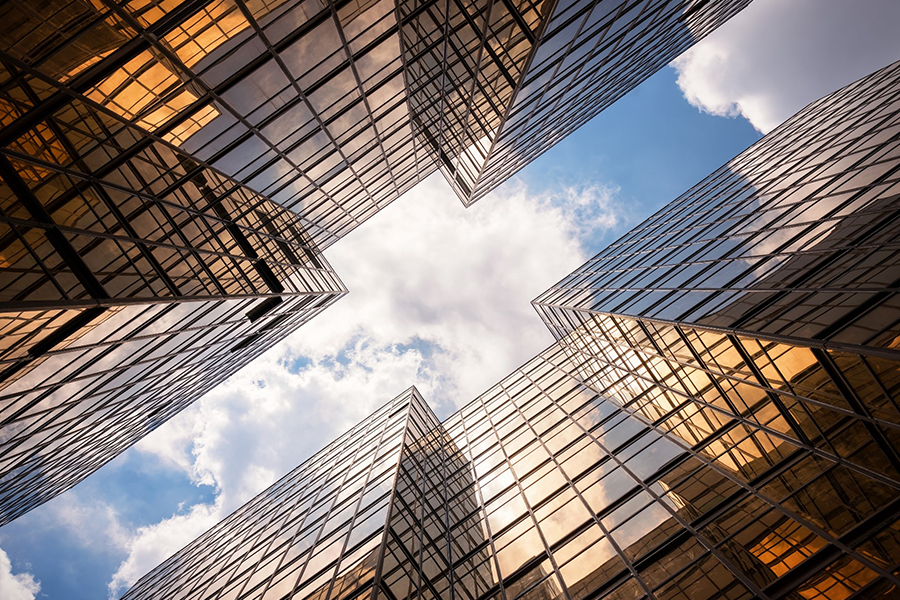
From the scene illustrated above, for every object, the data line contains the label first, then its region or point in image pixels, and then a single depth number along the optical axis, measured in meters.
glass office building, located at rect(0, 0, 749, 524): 10.47
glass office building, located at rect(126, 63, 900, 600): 9.95
